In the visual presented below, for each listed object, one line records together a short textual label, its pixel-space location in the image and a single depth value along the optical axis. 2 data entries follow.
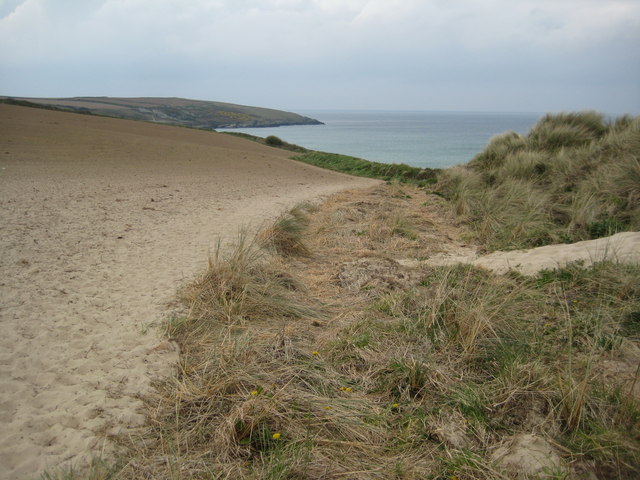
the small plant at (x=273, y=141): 36.41
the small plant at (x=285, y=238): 7.41
